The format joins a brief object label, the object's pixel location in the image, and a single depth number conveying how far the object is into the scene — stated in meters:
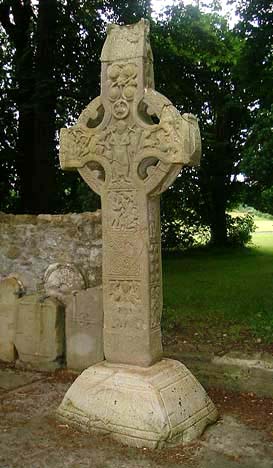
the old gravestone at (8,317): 6.12
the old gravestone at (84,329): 5.55
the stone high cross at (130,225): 4.11
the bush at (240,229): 20.20
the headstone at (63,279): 6.76
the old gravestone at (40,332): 5.81
